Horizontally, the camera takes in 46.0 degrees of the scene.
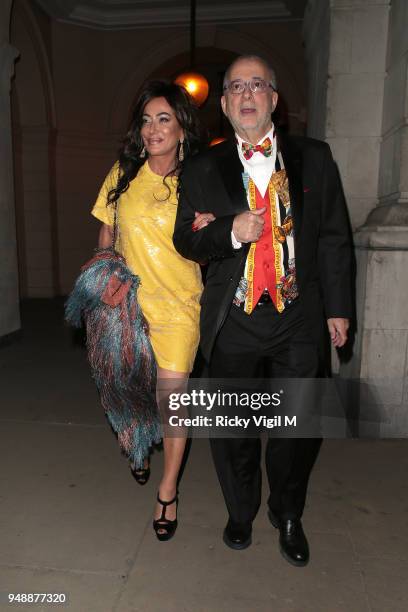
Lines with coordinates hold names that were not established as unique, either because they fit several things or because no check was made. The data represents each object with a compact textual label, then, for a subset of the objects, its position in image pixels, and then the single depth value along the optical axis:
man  2.07
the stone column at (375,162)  3.47
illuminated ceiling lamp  7.67
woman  2.38
